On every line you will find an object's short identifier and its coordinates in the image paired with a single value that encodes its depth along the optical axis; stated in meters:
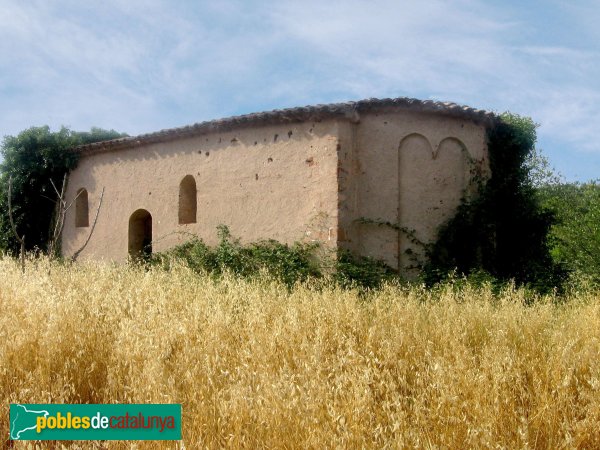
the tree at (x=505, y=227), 11.20
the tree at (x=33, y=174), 15.69
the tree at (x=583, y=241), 11.88
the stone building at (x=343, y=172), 11.06
